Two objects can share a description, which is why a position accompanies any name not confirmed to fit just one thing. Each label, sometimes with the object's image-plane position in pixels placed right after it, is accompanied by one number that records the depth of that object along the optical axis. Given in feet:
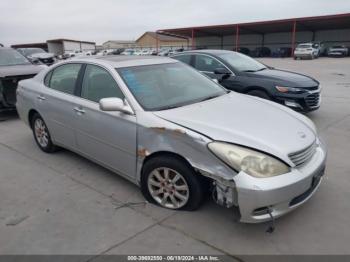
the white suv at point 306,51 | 111.04
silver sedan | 8.84
